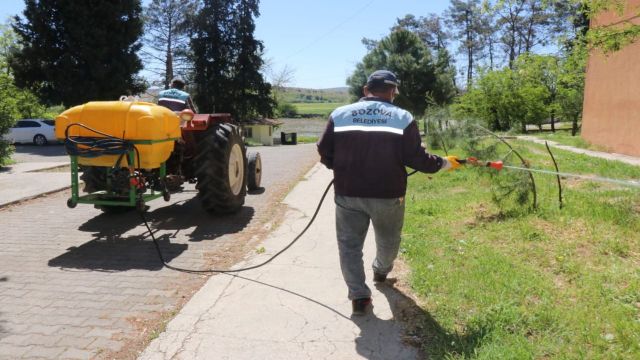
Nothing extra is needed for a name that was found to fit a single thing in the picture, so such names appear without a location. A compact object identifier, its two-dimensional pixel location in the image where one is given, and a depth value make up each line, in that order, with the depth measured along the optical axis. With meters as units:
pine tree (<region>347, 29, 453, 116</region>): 40.88
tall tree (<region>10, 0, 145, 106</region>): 24.17
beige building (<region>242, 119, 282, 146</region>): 43.16
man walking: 4.01
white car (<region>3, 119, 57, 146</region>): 26.09
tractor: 5.94
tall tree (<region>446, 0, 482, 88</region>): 54.59
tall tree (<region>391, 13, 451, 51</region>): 57.00
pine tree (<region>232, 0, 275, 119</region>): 39.66
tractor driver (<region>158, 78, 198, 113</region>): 7.77
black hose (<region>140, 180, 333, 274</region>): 5.21
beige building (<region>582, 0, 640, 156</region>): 14.98
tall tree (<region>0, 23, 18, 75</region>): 36.38
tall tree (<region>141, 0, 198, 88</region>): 42.12
